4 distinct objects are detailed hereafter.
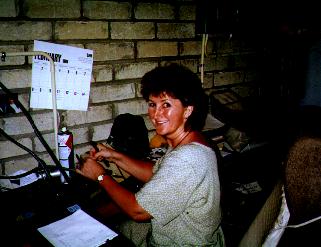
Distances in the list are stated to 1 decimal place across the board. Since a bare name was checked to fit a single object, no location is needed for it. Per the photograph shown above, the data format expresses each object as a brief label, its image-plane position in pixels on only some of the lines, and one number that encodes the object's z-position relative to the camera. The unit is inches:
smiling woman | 60.4
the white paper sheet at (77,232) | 52.6
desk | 54.3
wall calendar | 81.2
